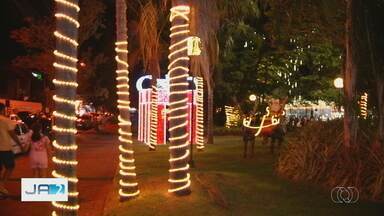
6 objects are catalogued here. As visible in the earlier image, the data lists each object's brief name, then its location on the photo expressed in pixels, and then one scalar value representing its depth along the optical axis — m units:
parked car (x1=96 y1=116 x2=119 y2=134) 58.78
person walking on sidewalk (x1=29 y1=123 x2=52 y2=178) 14.53
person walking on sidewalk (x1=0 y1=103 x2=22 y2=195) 13.73
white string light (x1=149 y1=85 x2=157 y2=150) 28.20
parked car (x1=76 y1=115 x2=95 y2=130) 55.75
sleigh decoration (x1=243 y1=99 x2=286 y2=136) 23.92
